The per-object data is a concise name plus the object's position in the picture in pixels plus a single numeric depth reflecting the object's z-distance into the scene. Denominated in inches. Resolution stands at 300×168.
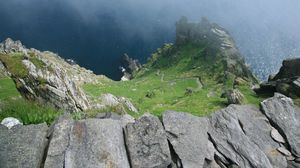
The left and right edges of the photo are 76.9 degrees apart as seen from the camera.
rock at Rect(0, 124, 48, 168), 301.1
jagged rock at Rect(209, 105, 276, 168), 377.7
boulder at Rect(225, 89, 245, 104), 655.8
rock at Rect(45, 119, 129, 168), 309.9
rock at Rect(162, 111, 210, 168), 346.4
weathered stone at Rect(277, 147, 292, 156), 396.4
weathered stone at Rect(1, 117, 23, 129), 350.0
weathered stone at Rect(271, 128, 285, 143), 407.9
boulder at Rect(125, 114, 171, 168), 329.8
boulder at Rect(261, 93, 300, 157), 407.8
